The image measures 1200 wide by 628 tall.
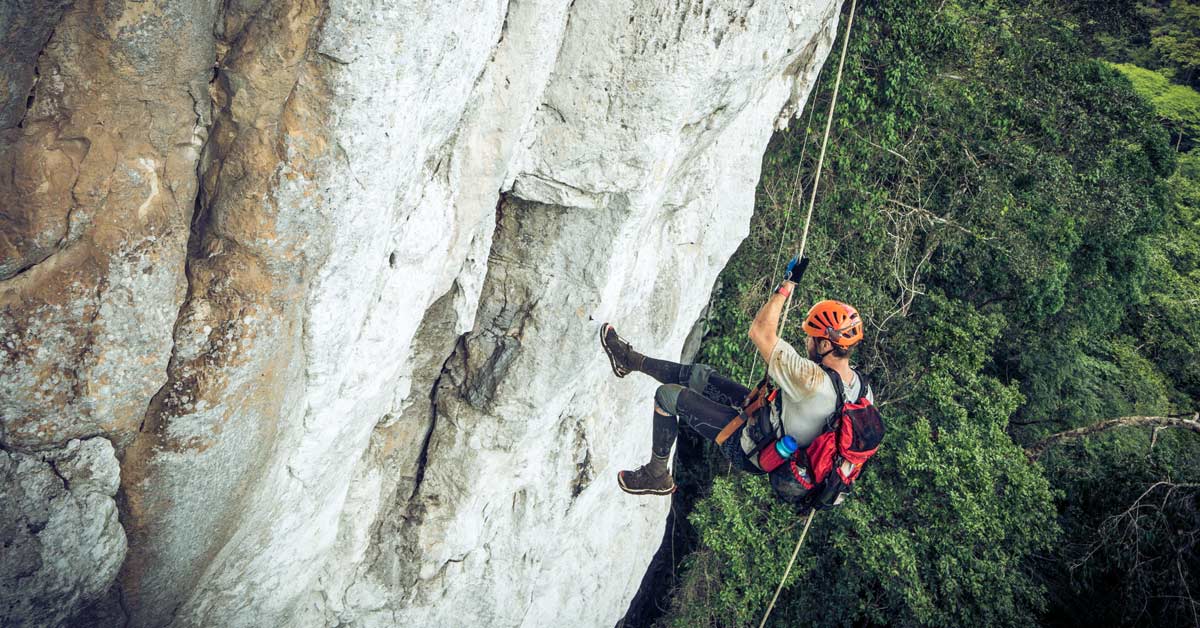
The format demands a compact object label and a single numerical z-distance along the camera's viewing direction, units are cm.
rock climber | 398
